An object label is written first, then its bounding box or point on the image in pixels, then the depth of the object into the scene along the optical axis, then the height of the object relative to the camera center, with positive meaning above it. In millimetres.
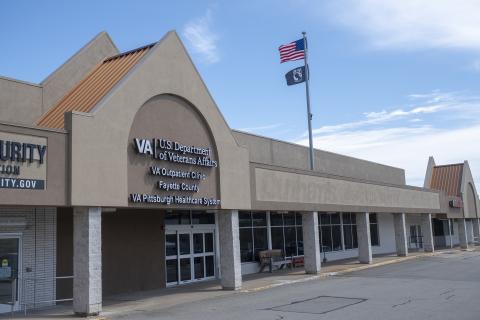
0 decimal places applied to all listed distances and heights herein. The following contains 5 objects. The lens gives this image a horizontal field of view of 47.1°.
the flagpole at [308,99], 30266 +7390
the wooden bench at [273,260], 28109 -1405
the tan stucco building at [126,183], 14492 +1726
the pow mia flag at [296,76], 31109 +8805
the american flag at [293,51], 30281 +9894
